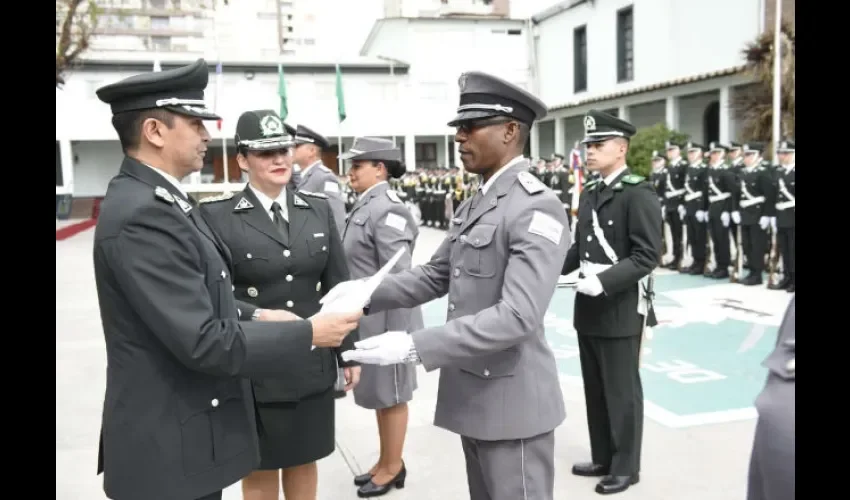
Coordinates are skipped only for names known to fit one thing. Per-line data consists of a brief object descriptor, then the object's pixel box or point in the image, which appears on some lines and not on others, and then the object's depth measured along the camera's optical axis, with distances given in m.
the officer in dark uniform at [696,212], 11.08
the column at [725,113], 18.50
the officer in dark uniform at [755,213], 9.86
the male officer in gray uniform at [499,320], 2.13
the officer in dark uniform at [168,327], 1.84
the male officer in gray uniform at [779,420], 1.19
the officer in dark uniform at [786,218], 9.30
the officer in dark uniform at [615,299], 3.55
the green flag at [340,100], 21.61
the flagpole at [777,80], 12.38
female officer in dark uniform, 2.72
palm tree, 14.55
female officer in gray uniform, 3.74
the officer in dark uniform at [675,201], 11.72
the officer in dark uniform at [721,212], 10.50
